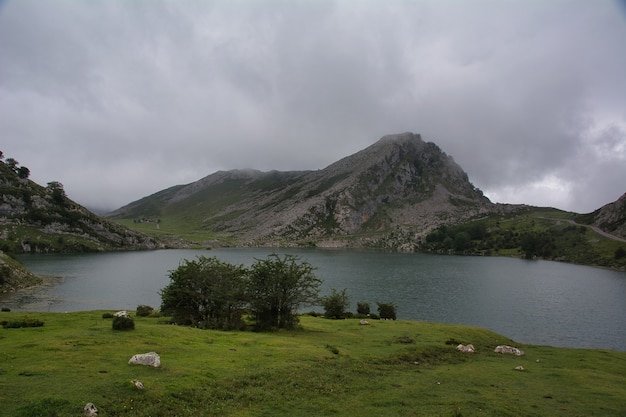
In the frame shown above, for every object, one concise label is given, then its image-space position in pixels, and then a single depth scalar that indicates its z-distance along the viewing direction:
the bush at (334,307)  64.50
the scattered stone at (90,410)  17.04
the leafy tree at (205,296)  47.25
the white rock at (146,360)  24.45
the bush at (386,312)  66.12
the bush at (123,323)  35.19
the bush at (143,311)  54.22
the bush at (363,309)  70.25
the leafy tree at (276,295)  48.09
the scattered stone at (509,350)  43.19
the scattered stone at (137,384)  20.31
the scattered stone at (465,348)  41.66
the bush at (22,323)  35.95
